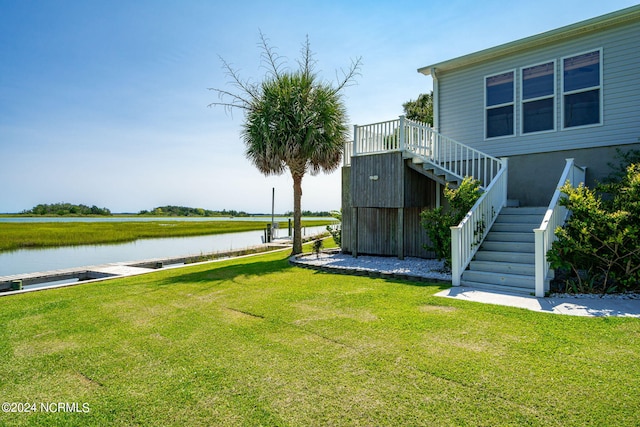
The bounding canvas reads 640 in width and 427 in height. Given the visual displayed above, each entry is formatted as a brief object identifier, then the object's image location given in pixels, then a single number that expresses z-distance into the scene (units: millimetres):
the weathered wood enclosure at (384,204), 9539
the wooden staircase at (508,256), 5883
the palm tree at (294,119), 10656
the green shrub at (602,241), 5223
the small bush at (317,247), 10943
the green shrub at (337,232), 13062
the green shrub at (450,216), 7133
